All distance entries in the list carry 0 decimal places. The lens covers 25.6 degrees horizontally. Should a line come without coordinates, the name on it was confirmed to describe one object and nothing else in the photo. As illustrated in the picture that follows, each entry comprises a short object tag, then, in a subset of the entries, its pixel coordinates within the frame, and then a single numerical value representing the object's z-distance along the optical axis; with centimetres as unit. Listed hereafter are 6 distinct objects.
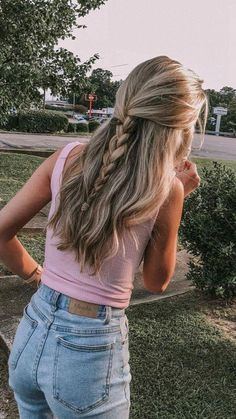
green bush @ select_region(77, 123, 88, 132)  2912
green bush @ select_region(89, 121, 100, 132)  3084
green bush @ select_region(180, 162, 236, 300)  388
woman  131
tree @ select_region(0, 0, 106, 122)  780
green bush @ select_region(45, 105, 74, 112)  7297
